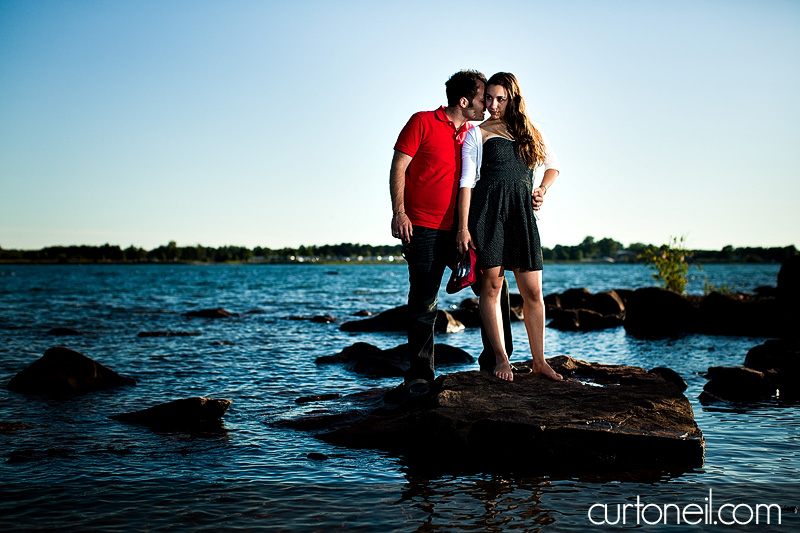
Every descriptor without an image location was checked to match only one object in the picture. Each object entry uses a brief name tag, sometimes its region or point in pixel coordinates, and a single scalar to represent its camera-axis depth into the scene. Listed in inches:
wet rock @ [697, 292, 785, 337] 669.3
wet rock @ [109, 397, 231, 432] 261.3
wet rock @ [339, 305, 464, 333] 764.7
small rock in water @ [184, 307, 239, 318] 948.6
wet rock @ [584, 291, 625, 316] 951.6
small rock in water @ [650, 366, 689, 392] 345.4
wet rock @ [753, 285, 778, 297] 986.2
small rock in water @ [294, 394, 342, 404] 310.2
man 231.9
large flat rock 195.0
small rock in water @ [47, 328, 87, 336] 674.8
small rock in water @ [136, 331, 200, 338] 659.4
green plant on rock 823.7
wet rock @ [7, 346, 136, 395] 340.2
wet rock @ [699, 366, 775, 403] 321.7
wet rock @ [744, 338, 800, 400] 333.1
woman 228.2
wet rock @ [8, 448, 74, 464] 212.1
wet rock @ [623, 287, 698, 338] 706.8
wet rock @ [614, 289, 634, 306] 1072.8
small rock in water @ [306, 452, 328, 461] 212.1
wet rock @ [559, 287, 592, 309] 996.6
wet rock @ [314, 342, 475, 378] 403.9
